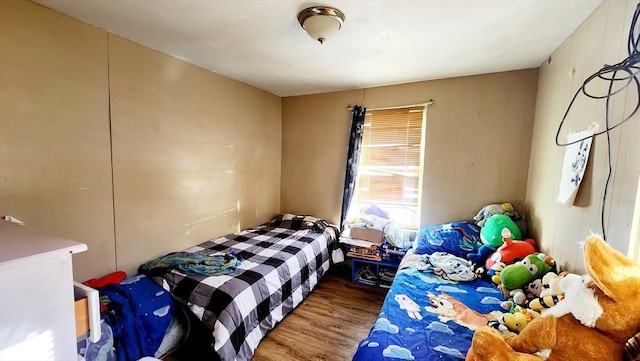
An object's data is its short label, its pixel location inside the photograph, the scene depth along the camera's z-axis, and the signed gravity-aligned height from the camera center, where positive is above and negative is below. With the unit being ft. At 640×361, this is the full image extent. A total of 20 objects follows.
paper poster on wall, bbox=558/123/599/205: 4.53 +0.17
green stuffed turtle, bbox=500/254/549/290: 5.09 -2.14
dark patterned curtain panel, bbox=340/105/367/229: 9.87 +0.39
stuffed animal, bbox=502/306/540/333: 4.16 -2.55
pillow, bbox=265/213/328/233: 10.07 -2.61
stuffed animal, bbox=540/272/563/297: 4.37 -2.08
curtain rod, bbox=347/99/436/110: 8.85 +2.20
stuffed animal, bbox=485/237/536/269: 5.96 -2.00
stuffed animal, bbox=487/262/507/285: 5.80 -2.49
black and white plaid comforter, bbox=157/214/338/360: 5.33 -3.13
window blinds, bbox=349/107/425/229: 9.31 +0.02
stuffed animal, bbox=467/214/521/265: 6.72 -1.80
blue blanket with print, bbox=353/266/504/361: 3.92 -2.89
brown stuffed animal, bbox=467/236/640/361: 2.64 -1.67
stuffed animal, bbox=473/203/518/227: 7.50 -1.30
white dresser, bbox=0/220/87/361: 2.23 -1.43
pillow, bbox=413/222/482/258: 7.51 -2.30
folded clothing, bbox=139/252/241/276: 6.16 -2.80
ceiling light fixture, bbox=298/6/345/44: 4.76 +2.78
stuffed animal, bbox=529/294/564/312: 4.31 -2.37
